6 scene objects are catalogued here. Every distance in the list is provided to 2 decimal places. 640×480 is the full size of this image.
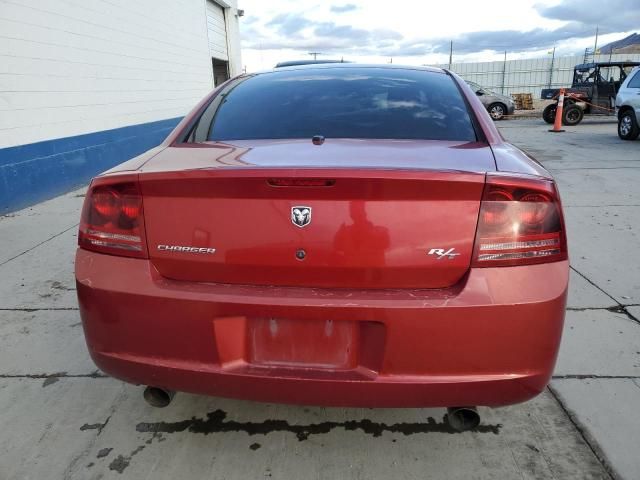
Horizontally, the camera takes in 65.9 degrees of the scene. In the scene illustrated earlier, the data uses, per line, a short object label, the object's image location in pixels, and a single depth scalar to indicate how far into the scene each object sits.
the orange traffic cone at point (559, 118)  14.99
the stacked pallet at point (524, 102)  23.94
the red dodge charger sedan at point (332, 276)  1.65
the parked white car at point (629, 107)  11.67
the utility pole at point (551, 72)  28.55
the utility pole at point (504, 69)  28.88
